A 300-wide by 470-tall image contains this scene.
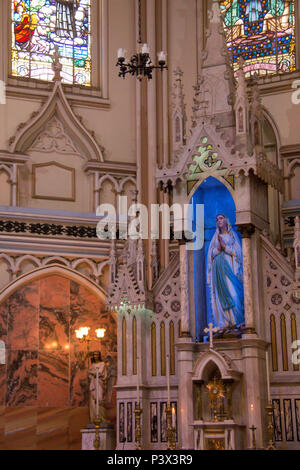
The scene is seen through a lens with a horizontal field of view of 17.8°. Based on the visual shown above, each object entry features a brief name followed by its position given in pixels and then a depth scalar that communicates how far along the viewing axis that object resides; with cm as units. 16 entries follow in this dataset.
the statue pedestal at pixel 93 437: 1511
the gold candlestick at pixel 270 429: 1296
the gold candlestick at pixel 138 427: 1373
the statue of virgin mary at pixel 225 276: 1459
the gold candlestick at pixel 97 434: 1395
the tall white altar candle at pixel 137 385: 1402
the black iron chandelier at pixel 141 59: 1321
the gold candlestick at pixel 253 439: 1312
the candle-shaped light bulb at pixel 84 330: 1617
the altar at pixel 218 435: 1351
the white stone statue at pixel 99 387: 1572
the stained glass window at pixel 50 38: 1809
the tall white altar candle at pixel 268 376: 1357
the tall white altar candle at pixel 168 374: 1385
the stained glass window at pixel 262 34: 1811
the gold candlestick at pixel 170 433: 1317
